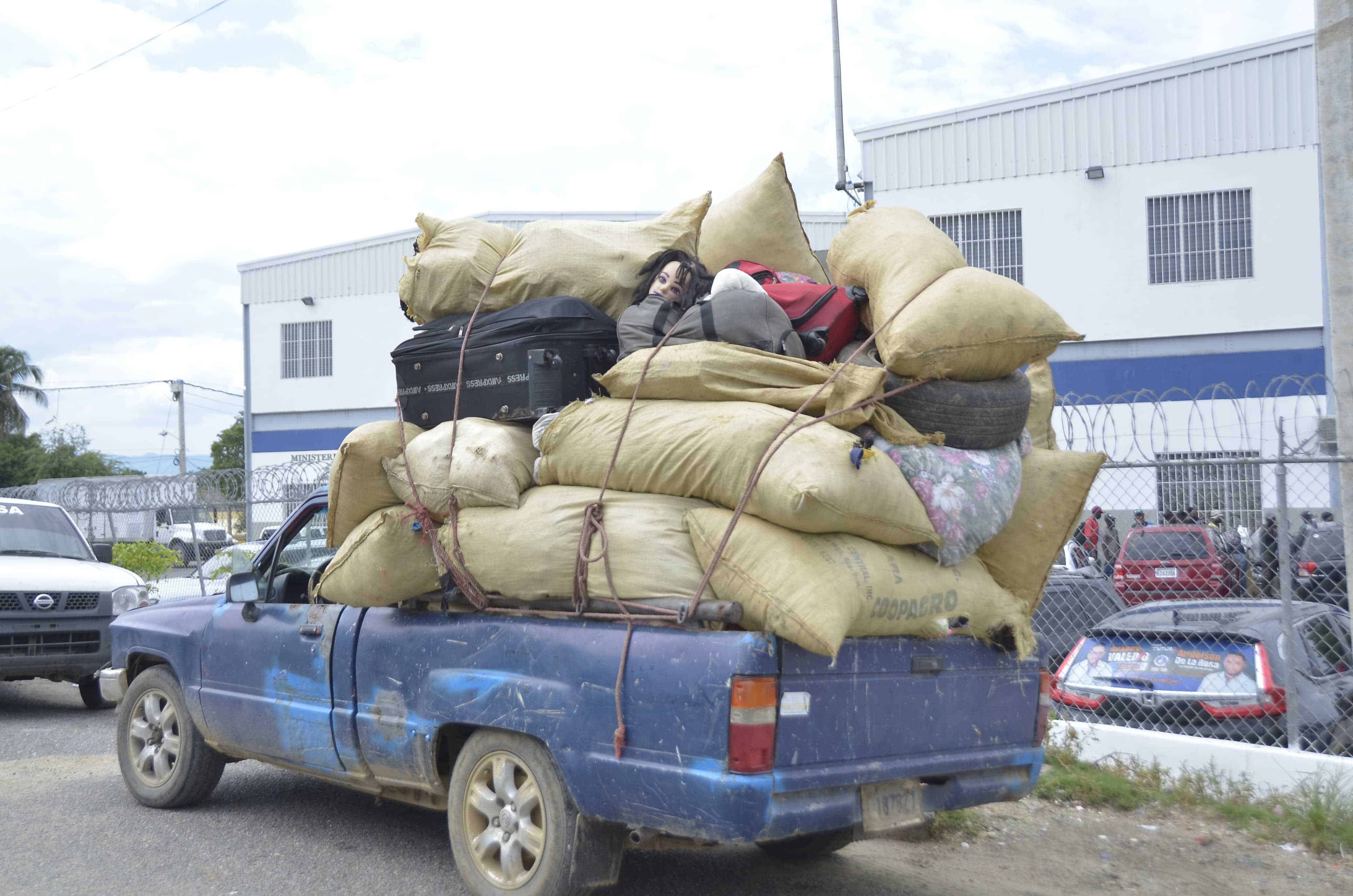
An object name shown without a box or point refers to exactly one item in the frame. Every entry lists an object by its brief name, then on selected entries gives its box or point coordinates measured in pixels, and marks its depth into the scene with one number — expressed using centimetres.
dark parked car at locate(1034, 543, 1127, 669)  802
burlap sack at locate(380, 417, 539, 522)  430
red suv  759
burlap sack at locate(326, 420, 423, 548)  467
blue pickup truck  353
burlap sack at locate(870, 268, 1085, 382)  408
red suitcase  458
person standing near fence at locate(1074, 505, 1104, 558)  897
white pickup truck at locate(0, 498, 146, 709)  853
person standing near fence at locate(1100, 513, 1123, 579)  845
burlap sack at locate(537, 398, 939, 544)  368
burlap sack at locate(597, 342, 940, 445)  404
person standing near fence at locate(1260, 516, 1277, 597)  727
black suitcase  453
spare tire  419
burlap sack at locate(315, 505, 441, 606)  451
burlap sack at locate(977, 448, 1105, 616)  453
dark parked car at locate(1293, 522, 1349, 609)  758
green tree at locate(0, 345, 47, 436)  5659
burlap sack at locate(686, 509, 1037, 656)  354
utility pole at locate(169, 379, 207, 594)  4844
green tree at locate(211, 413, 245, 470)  6712
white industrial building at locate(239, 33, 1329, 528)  2123
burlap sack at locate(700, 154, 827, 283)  559
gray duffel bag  432
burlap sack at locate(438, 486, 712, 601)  386
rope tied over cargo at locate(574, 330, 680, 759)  390
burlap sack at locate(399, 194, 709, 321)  500
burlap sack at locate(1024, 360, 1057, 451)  503
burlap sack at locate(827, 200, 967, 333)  439
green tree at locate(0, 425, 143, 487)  5359
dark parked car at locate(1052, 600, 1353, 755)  611
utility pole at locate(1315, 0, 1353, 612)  573
